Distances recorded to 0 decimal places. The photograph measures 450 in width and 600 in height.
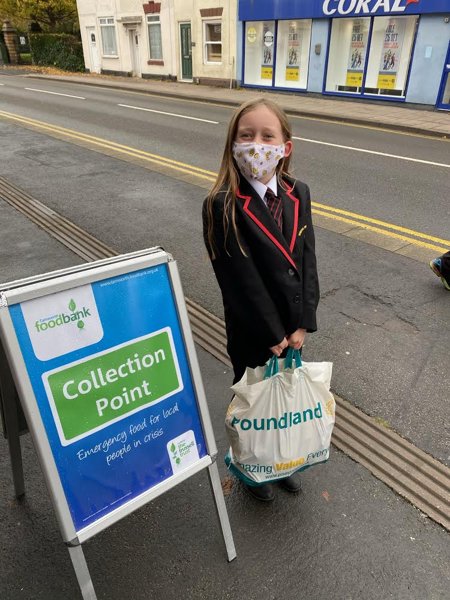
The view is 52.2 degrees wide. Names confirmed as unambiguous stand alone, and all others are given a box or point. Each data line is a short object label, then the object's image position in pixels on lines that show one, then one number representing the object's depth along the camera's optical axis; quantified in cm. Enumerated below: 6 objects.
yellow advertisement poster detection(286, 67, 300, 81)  1859
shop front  1431
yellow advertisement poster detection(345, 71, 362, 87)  1662
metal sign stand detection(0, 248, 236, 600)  150
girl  204
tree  3219
